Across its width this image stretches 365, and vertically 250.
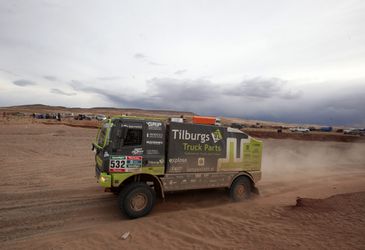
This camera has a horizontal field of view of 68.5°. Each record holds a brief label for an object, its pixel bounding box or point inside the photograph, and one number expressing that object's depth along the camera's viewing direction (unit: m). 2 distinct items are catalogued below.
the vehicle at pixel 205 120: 9.48
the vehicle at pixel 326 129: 82.94
